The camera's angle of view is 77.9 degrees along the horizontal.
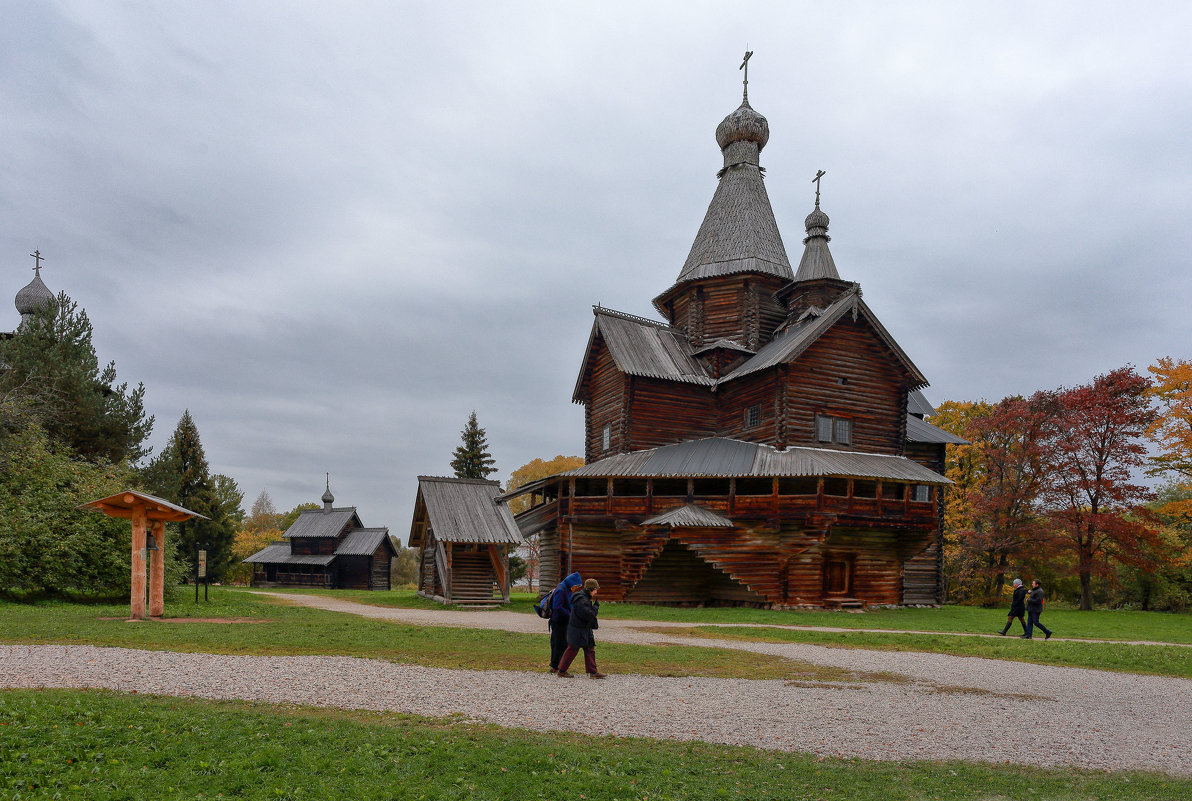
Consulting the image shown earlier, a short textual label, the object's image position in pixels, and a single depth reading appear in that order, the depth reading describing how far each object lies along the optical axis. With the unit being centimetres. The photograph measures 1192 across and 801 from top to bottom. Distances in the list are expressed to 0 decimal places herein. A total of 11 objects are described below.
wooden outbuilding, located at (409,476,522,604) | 2798
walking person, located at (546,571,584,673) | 1206
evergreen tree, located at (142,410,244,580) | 5181
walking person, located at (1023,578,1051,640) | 1950
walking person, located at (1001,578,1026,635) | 1978
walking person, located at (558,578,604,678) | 1161
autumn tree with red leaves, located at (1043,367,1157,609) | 3394
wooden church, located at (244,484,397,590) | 5800
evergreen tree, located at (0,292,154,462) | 2861
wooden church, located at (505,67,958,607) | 2845
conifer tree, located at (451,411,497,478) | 5703
